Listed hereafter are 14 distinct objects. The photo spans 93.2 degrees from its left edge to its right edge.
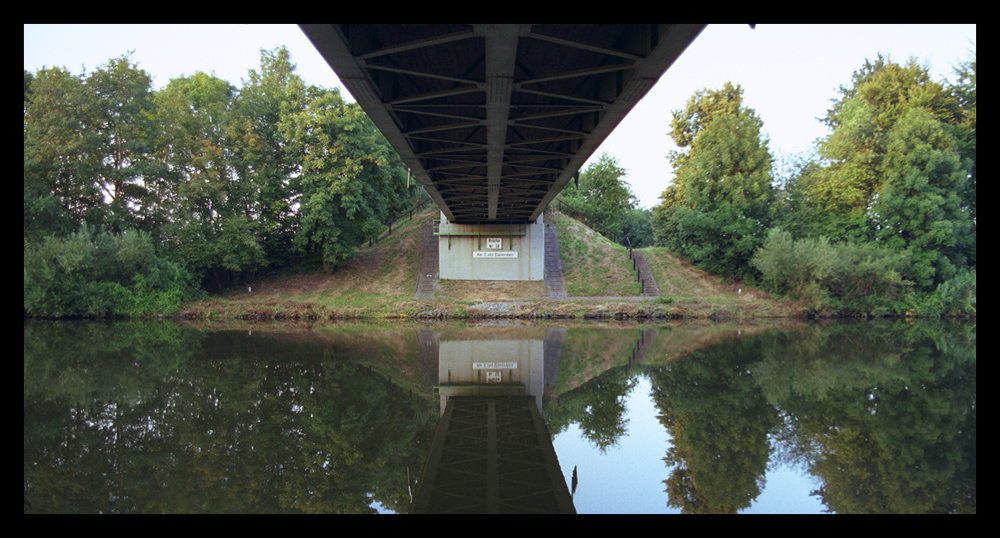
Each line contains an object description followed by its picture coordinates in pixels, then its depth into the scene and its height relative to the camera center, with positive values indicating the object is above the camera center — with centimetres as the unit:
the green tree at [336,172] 2594 +545
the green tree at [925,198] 2336 +369
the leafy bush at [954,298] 2362 -133
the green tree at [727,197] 2744 +434
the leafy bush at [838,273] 2284 -10
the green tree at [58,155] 2273 +562
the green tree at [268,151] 2678 +683
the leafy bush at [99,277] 2048 -47
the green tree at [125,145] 2491 +659
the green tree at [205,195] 2552 +405
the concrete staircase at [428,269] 2683 -1
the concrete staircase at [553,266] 2727 +21
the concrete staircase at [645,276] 2695 -37
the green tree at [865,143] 2605 +734
